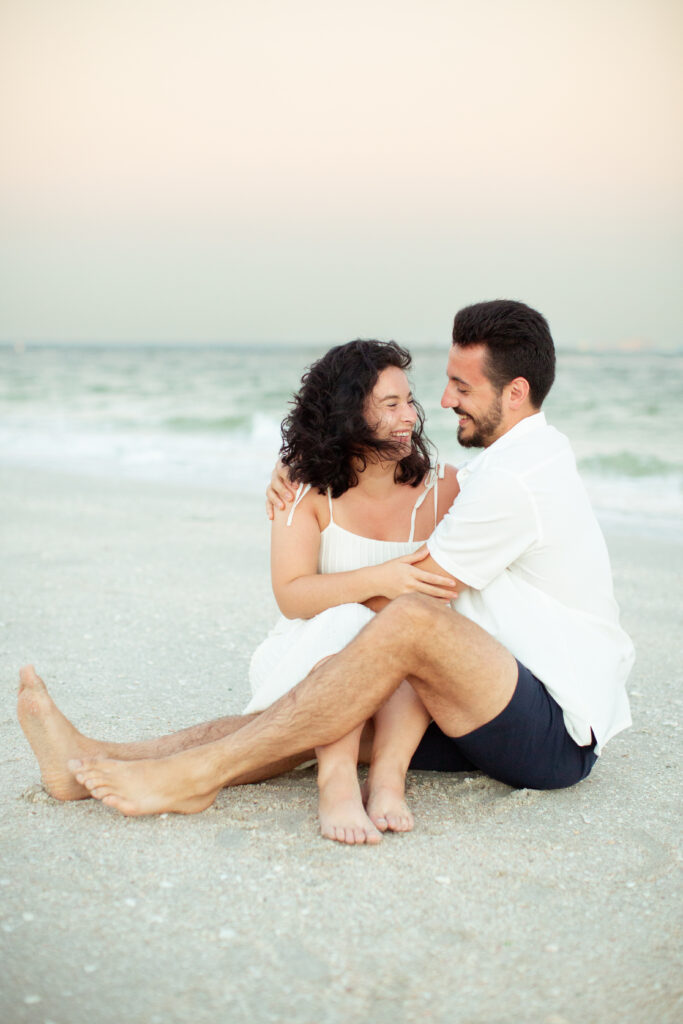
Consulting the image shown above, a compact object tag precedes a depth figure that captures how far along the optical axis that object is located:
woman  3.11
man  2.82
